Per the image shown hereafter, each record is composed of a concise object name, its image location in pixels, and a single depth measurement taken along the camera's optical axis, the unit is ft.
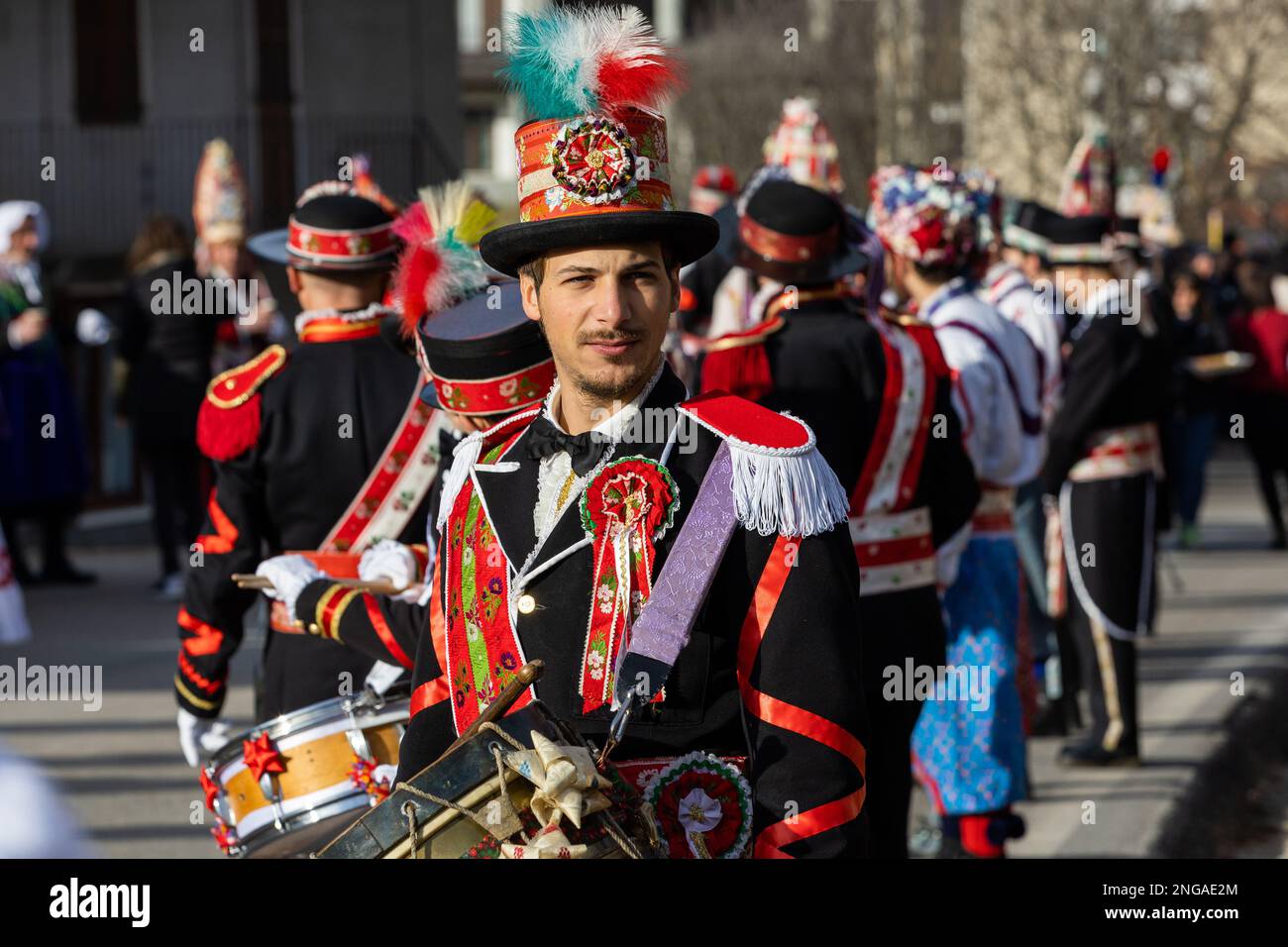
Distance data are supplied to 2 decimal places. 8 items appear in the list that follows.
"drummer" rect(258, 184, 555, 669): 25.22
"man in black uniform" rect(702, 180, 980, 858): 32.63
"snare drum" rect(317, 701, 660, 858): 16.75
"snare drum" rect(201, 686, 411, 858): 26.45
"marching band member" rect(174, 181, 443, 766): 30.50
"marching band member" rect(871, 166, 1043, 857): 37.19
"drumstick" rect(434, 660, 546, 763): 17.30
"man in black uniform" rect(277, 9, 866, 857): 17.70
